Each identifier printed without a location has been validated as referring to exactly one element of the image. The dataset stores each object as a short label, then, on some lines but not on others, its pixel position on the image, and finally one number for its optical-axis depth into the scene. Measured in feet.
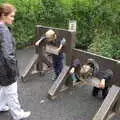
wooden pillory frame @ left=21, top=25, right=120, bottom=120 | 8.34
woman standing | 7.35
